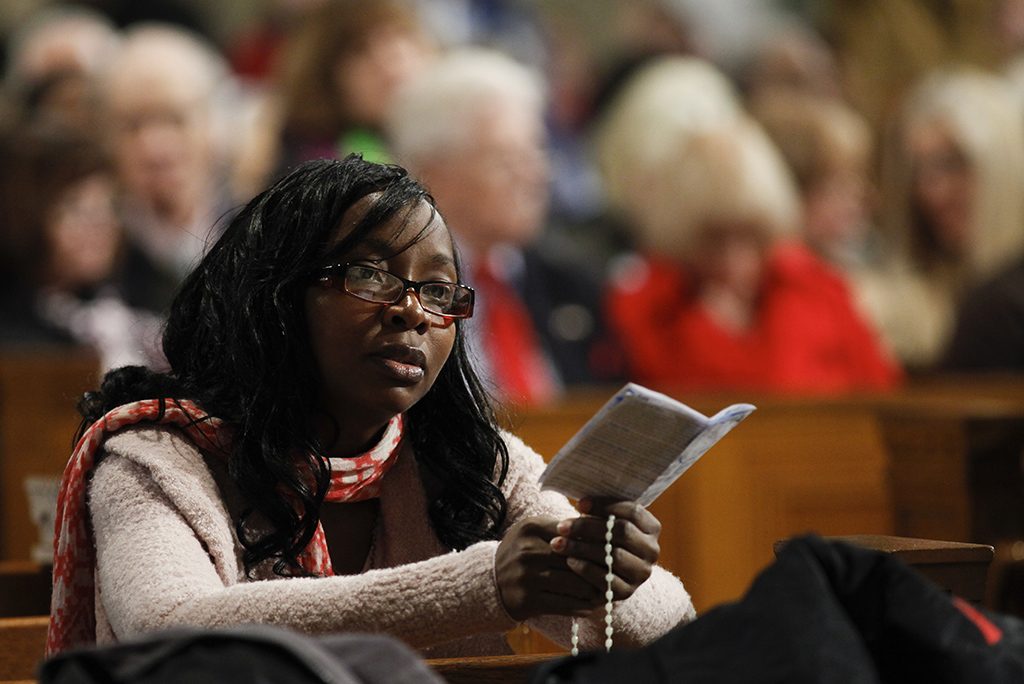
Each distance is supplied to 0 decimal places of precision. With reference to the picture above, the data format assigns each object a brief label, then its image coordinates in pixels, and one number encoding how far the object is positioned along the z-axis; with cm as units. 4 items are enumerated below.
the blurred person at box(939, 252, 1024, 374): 1312
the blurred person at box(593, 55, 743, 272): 1375
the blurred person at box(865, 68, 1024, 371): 1458
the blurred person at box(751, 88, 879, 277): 1471
